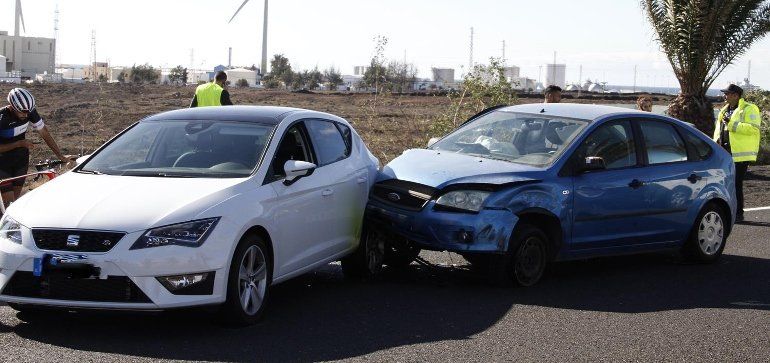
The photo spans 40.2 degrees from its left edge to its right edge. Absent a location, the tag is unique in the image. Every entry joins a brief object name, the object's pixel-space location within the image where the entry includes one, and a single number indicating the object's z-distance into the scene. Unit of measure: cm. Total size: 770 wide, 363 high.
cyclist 970
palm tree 2286
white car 665
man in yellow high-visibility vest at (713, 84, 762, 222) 1405
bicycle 879
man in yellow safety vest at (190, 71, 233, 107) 1390
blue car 888
